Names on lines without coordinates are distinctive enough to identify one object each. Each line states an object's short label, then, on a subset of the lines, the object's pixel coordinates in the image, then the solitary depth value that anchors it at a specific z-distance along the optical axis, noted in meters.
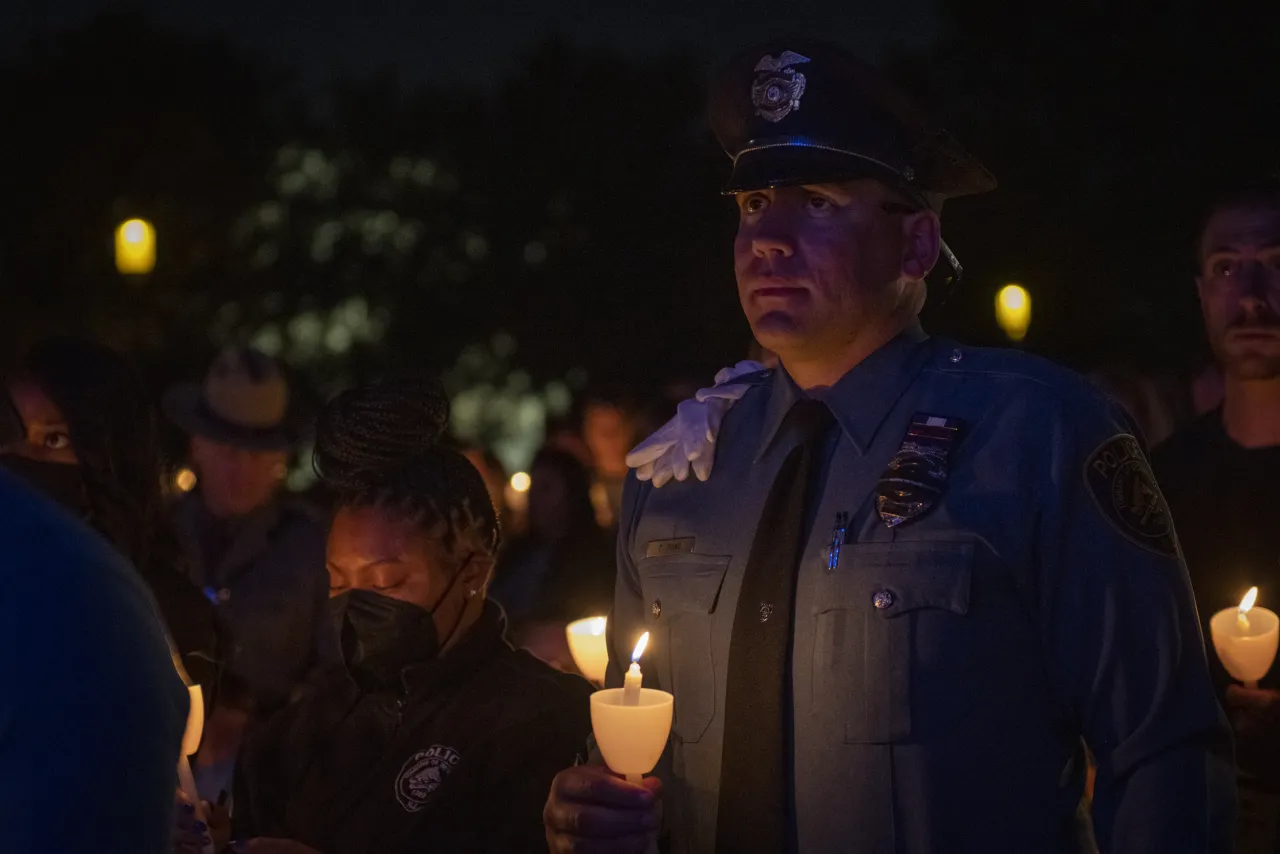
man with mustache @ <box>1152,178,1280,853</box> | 4.21
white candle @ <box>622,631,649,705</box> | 2.67
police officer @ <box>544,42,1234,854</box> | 2.70
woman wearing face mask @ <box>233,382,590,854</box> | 3.91
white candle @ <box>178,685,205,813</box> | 3.35
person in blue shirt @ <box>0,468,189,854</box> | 1.47
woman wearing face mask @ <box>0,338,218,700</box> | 4.54
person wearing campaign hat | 6.12
